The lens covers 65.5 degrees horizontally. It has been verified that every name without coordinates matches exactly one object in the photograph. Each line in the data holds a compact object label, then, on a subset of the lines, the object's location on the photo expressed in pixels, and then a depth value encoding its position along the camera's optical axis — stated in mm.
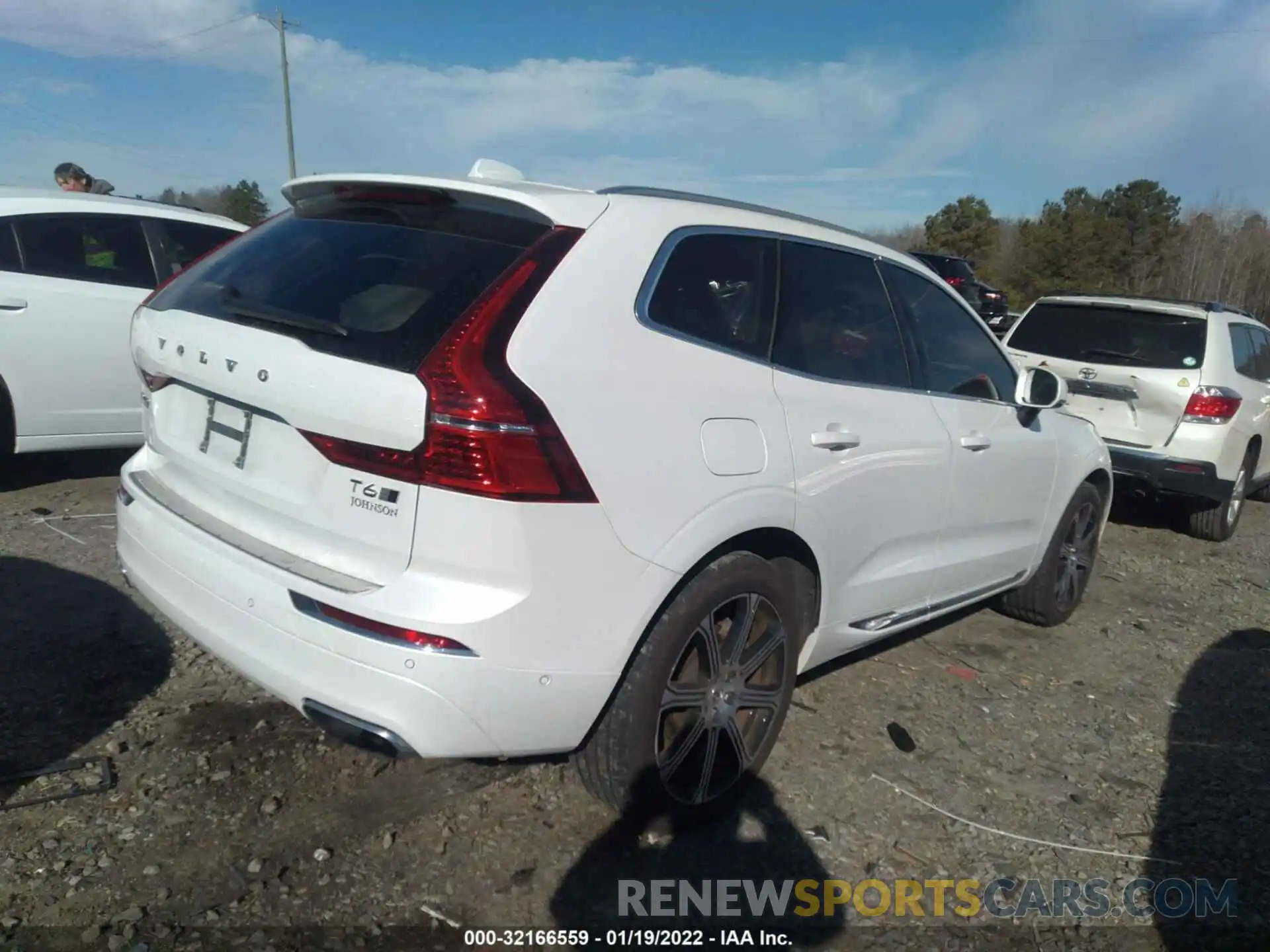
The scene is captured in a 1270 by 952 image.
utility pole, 34562
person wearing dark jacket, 8102
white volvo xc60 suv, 2246
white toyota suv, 6723
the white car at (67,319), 5387
